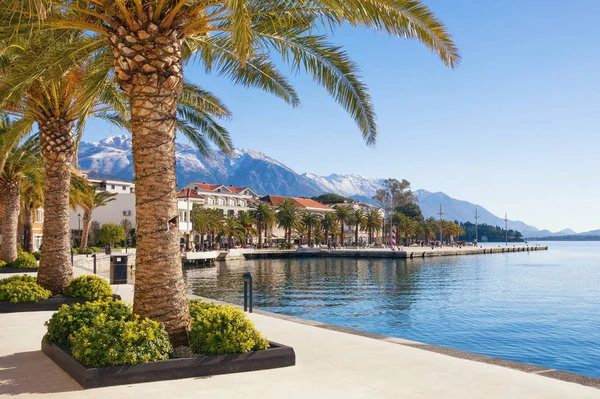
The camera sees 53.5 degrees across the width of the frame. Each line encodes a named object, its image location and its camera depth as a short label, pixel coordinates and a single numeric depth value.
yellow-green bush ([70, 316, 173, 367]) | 8.13
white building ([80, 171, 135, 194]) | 135.38
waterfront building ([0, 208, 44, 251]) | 71.91
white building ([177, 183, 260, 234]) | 113.31
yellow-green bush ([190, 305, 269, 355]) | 8.91
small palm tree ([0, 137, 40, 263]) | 32.81
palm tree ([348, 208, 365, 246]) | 130.45
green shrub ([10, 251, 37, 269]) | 32.69
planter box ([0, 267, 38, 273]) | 31.92
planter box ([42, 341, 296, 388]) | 7.93
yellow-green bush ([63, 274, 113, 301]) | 16.66
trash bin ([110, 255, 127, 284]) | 26.86
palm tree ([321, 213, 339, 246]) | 125.19
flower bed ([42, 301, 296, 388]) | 8.11
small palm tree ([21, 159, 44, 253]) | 45.69
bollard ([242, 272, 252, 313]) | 16.80
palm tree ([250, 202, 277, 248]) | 110.06
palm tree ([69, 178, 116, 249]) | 47.21
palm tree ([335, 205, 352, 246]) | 126.44
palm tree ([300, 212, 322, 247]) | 122.44
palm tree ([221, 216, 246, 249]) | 105.50
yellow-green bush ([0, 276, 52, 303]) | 16.02
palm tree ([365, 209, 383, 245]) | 134.25
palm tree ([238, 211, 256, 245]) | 110.43
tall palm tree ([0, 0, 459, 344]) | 9.18
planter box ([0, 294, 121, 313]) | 15.96
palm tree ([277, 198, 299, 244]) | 112.00
